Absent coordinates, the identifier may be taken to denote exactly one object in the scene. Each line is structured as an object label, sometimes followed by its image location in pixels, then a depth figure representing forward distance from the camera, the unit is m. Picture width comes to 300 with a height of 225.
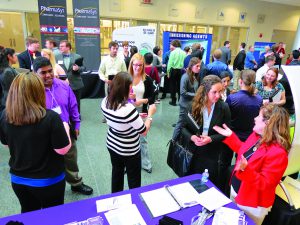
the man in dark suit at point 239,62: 8.15
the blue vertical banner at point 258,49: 9.88
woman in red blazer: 1.40
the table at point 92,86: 5.63
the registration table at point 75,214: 1.29
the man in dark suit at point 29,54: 3.93
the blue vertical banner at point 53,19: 5.27
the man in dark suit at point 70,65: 3.86
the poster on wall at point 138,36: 6.59
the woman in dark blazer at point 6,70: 2.56
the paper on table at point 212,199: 1.46
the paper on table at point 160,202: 1.40
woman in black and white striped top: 1.67
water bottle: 1.69
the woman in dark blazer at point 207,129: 2.04
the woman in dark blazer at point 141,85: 2.51
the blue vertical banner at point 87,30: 5.61
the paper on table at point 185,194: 1.47
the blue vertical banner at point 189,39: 6.64
